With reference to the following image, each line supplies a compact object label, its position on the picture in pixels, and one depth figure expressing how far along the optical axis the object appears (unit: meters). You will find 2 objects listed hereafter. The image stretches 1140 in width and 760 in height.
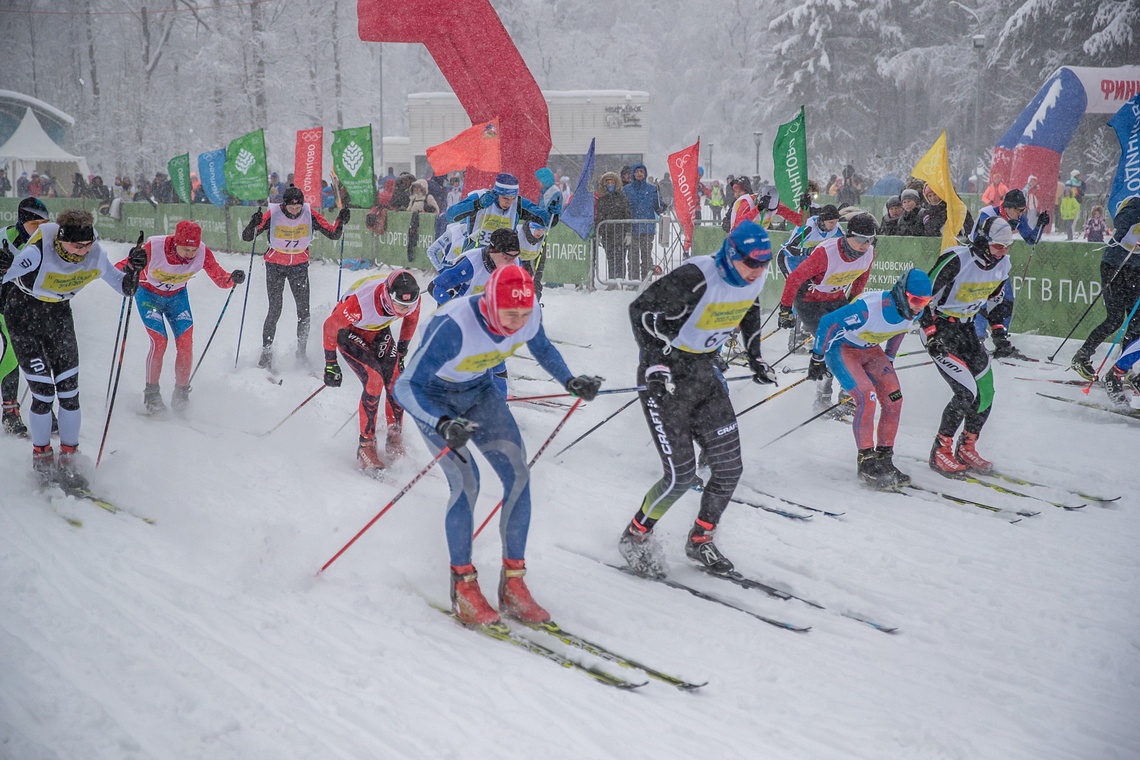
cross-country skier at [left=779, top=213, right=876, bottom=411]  7.38
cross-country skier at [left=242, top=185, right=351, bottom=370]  9.37
